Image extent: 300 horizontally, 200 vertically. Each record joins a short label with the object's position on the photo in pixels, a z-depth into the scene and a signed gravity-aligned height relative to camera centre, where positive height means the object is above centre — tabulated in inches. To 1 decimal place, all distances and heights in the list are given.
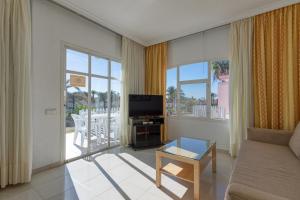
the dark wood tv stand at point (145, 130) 154.0 -31.5
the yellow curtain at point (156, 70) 175.8 +35.4
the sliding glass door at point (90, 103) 124.1 -2.3
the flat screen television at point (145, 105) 157.8 -5.2
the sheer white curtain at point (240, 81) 123.3 +15.3
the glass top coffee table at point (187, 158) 74.8 -30.5
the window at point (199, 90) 144.4 +10.7
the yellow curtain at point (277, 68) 106.1 +23.1
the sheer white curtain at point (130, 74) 160.9 +29.8
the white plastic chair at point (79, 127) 130.2 -22.7
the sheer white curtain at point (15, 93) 83.0 +4.1
